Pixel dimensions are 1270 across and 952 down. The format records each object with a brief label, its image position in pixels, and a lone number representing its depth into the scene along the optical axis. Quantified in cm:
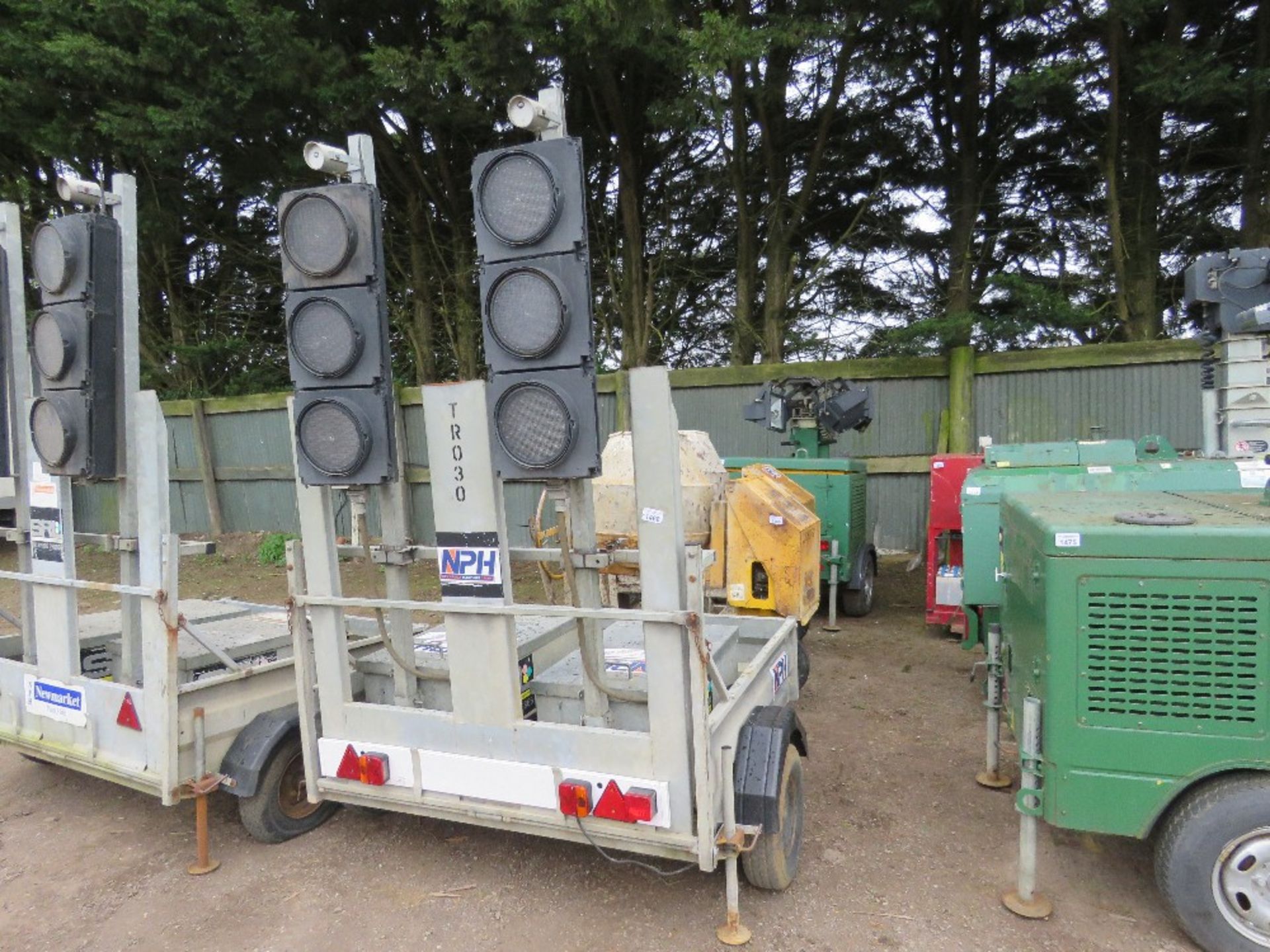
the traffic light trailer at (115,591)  319
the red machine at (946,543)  603
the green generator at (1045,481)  427
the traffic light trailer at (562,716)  249
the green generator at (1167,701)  238
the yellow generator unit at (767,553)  531
